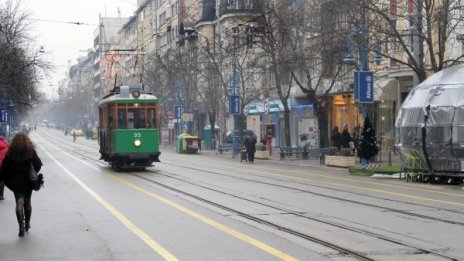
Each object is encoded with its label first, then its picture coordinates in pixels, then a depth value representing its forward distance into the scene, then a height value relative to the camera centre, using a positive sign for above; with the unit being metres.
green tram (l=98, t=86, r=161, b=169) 26.97 +0.19
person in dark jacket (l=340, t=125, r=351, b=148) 33.94 -0.64
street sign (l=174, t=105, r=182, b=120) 59.38 +1.77
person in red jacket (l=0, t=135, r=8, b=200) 14.67 -0.28
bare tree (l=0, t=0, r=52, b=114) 34.66 +4.27
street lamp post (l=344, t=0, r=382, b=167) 28.12 +1.82
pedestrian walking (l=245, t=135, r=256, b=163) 37.47 -1.04
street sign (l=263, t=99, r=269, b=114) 47.38 +1.64
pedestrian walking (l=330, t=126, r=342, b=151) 35.50 -0.60
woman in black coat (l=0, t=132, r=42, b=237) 10.55 -0.59
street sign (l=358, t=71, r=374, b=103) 28.14 +1.77
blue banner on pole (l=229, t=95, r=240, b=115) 44.75 +1.74
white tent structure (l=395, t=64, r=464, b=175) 21.50 -0.06
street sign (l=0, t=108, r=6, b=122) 46.94 +1.41
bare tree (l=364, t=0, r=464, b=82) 25.23 +4.10
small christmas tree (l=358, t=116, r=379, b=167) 27.48 -0.75
